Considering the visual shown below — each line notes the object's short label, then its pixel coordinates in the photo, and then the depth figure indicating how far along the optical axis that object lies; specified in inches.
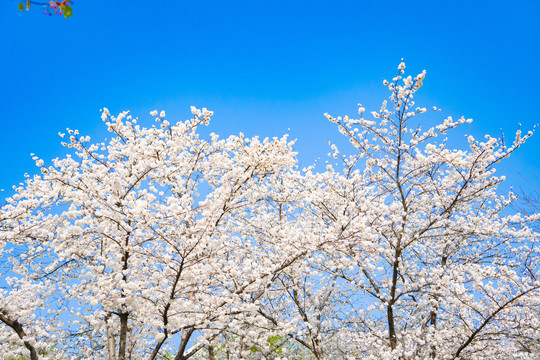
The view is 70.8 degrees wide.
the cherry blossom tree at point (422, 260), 327.6
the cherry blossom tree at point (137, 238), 262.7
